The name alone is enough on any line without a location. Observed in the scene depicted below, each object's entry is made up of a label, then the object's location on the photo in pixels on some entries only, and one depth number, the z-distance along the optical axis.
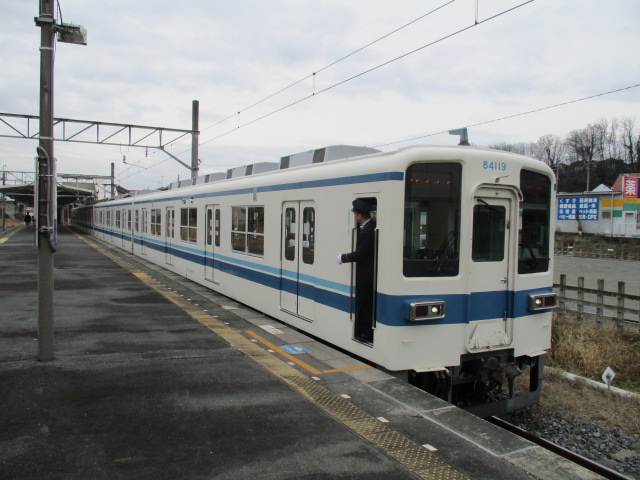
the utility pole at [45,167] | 5.62
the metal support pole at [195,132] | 21.34
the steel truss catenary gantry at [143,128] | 20.64
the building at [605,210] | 41.25
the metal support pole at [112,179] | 47.53
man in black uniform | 5.73
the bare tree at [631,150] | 73.38
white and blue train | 5.38
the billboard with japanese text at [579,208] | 43.53
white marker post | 6.54
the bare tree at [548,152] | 83.35
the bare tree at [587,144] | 79.25
